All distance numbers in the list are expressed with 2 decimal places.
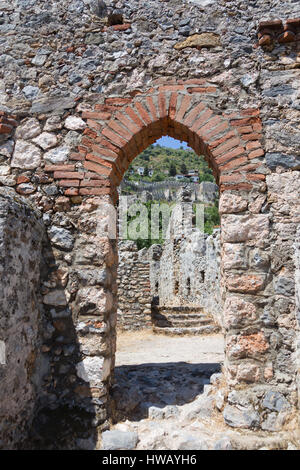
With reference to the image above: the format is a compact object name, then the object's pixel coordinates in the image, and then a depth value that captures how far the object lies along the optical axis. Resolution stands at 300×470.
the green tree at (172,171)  73.69
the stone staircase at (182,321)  8.67
